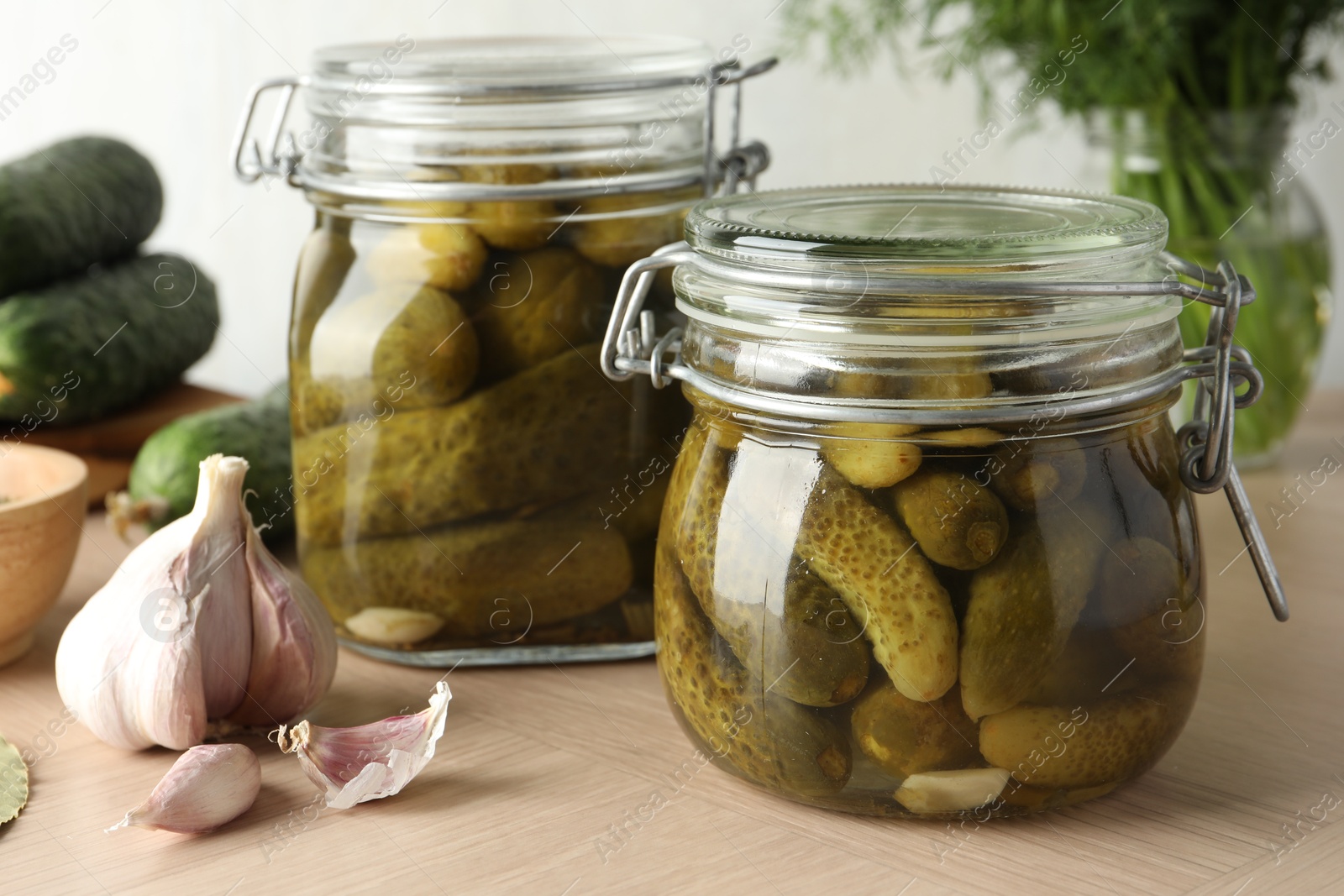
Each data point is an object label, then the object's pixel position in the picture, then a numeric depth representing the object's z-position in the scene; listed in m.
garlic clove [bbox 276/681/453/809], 0.56
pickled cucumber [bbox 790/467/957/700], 0.53
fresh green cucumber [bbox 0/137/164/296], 0.76
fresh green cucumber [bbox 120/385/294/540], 0.69
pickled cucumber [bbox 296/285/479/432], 0.61
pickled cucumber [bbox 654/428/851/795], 0.55
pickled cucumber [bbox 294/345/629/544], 0.61
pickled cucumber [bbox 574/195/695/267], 0.61
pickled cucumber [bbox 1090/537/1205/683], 0.54
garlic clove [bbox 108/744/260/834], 0.55
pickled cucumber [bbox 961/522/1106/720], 0.53
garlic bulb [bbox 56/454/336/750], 0.58
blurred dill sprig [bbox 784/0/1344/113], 0.72
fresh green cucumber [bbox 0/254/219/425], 0.74
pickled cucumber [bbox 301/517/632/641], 0.62
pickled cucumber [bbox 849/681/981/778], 0.54
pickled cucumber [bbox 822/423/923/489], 0.54
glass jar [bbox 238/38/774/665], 0.61
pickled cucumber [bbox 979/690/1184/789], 0.54
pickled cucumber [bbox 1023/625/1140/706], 0.54
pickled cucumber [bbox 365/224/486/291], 0.61
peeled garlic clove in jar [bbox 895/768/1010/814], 0.54
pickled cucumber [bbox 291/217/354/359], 0.63
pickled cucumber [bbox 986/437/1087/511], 0.54
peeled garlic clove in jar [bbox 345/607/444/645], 0.62
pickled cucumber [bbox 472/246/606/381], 0.61
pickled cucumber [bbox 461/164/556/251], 0.61
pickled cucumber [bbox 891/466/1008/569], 0.53
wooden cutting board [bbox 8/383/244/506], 0.75
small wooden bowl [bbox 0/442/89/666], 0.61
